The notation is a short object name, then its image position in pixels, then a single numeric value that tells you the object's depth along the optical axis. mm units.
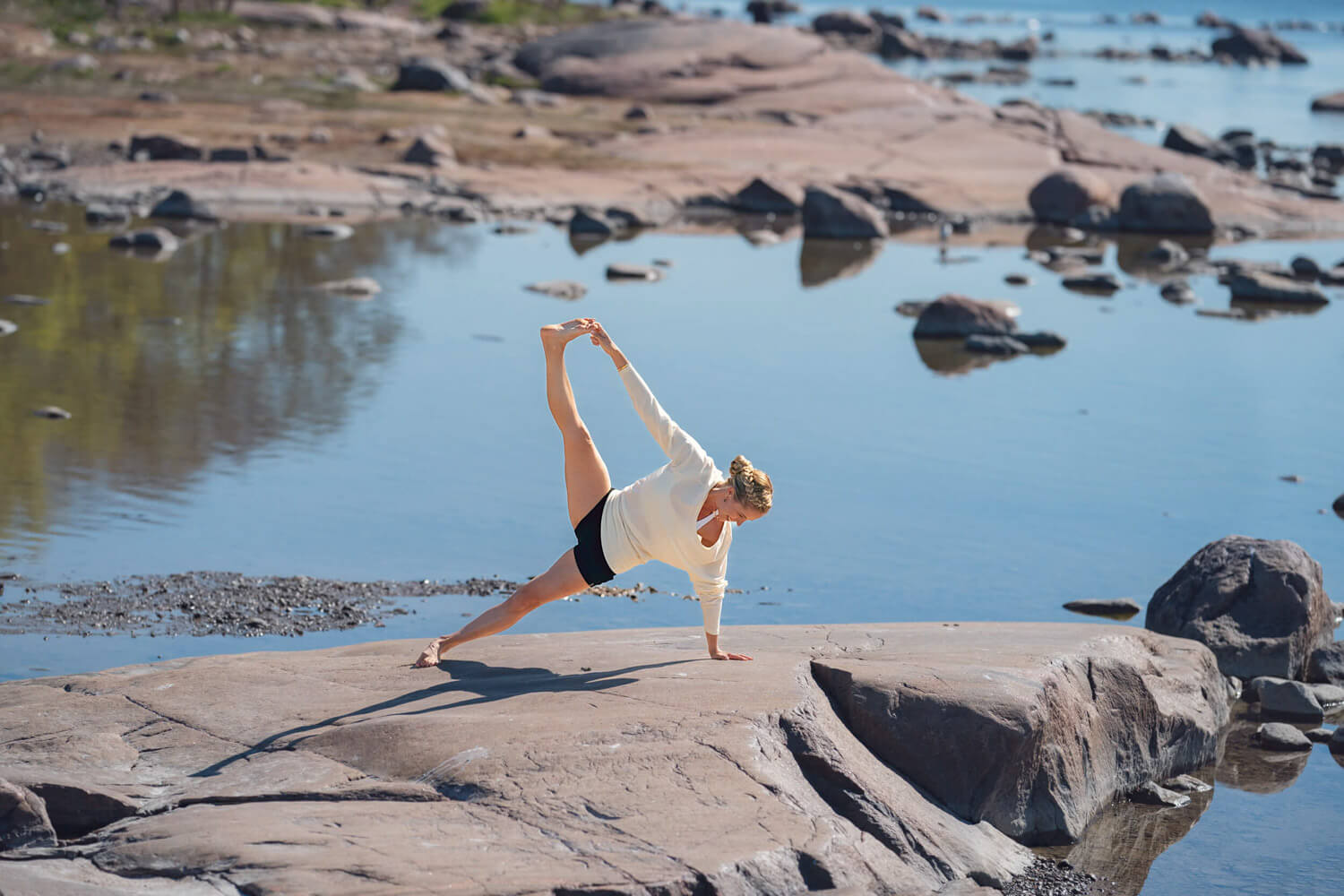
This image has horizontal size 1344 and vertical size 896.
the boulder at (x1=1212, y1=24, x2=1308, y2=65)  86125
